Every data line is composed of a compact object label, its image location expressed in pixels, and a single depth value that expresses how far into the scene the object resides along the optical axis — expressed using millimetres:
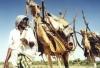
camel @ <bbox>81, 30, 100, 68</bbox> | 7290
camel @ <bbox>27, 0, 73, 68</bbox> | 4928
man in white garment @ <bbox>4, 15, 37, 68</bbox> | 3748
